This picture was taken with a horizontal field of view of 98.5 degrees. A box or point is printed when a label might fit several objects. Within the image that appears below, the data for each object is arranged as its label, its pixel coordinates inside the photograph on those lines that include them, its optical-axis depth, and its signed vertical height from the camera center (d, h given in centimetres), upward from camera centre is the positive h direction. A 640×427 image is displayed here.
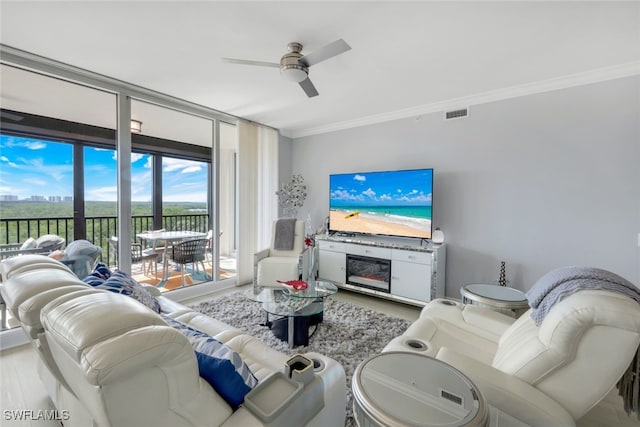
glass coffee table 226 -84
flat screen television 338 +7
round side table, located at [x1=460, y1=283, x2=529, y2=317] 212 -72
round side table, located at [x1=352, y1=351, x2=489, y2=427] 89 -67
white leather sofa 66 -42
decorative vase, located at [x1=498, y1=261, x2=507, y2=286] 297 -73
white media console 315 -75
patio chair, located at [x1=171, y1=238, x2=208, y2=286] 384 -63
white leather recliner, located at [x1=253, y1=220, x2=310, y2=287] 351 -78
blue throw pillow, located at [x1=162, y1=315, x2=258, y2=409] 93 -57
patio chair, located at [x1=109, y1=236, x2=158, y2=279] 375 -70
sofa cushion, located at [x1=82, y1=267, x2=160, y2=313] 150 -44
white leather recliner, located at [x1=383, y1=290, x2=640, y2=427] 97 -60
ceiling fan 196 +110
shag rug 224 -117
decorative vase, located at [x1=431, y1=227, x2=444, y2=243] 333 -34
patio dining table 407 -45
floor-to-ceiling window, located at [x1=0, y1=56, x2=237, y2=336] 281 +74
